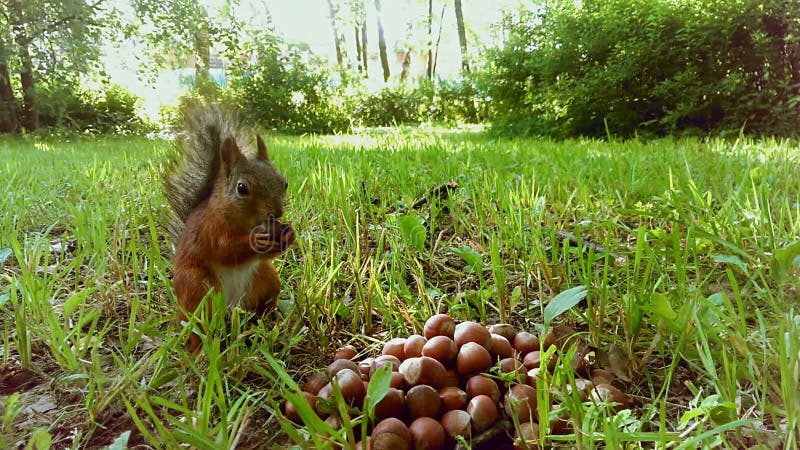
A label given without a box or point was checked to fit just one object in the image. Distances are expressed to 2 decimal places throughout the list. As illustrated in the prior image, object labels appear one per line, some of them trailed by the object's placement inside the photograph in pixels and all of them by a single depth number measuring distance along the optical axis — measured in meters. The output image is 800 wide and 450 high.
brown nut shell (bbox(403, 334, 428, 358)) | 0.30
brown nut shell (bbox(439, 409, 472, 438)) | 0.24
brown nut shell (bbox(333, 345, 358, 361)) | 0.32
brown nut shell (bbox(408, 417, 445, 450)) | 0.23
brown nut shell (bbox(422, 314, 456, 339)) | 0.31
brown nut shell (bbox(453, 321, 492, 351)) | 0.29
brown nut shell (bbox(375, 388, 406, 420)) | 0.25
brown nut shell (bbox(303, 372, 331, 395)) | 0.28
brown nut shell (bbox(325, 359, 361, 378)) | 0.28
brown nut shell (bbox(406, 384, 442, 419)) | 0.25
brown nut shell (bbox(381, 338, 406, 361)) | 0.30
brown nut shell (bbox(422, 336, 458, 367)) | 0.28
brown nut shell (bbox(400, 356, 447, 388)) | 0.27
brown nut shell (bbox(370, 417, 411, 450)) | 0.23
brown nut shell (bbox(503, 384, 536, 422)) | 0.24
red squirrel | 0.36
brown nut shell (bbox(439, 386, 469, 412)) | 0.26
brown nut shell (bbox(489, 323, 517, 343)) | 0.32
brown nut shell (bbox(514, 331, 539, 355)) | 0.30
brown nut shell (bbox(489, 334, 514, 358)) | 0.30
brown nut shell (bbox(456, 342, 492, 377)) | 0.28
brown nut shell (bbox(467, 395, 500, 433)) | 0.24
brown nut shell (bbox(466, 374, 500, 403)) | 0.27
